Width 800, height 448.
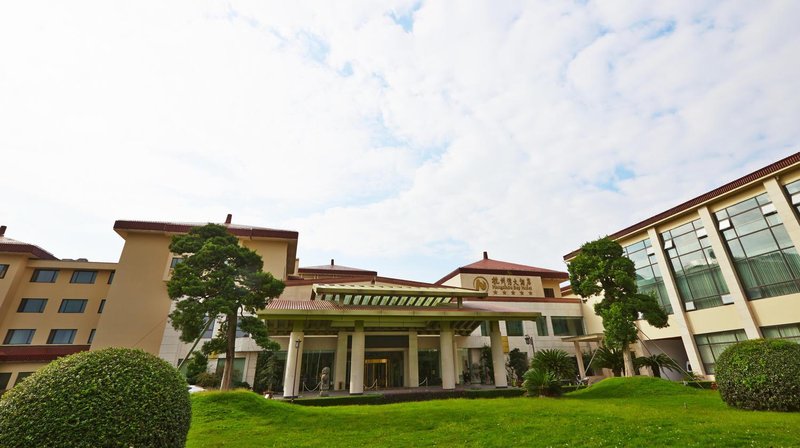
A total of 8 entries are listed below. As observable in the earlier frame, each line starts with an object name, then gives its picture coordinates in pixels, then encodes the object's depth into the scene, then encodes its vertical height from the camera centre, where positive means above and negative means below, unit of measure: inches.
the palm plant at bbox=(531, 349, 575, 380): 963.3 +6.4
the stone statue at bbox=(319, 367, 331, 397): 779.4 -30.5
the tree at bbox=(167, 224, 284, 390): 693.9 +159.2
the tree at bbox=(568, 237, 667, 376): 803.4 +170.5
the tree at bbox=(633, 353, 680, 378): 958.4 +3.0
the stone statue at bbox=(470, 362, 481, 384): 1133.7 -25.6
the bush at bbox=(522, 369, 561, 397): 658.8 -33.9
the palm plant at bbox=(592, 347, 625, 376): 989.2 +12.7
